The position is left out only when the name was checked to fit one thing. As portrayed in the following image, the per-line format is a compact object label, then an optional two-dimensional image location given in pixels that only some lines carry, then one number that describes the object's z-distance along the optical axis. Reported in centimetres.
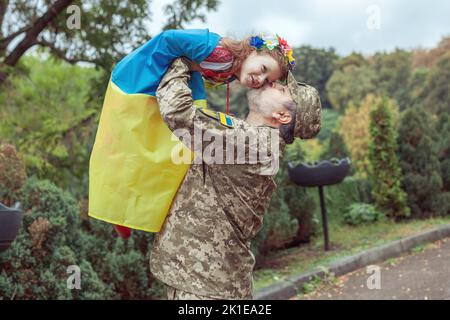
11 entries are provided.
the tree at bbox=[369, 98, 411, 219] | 789
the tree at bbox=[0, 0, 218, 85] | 642
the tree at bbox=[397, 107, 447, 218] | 791
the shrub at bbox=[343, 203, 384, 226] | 803
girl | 233
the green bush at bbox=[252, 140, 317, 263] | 636
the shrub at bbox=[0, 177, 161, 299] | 403
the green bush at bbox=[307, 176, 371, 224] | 840
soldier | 232
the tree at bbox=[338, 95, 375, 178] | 1267
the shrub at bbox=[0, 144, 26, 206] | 427
